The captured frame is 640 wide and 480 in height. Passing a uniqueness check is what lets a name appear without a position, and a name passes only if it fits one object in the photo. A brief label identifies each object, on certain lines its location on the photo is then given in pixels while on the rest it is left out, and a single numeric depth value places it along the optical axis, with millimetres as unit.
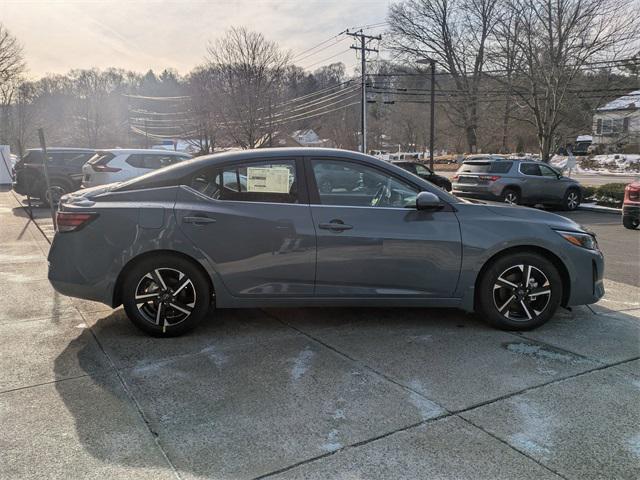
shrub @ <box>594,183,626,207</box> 16812
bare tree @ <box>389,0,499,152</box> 47781
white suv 12609
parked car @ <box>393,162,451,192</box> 19155
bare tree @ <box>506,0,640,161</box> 19500
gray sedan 4066
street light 34000
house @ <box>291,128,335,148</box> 58156
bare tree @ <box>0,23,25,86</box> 29109
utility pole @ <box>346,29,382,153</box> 37375
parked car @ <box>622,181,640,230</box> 10290
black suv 14789
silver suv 15641
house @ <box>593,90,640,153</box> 50969
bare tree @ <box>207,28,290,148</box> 30062
